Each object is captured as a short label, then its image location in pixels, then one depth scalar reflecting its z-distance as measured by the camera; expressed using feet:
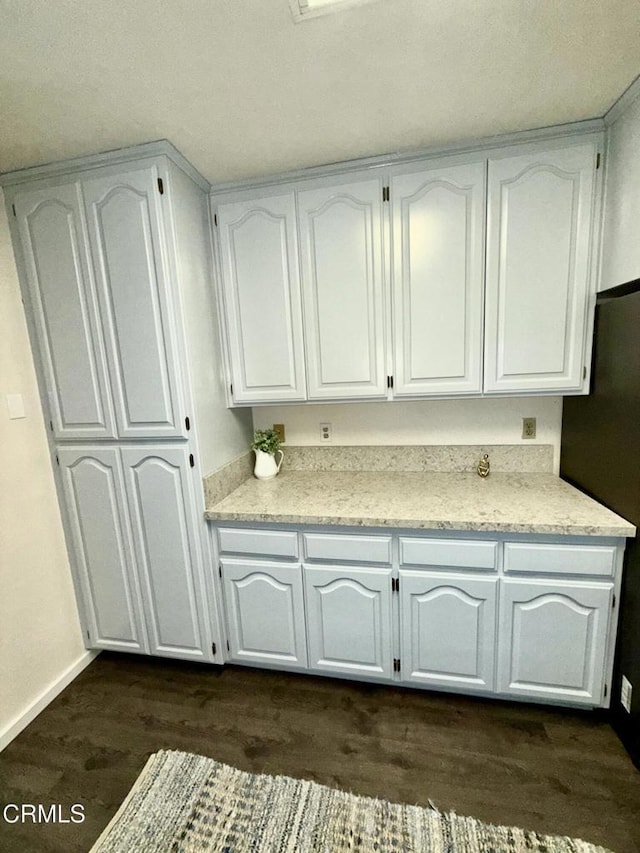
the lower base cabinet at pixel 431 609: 4.71
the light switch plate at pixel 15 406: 5.39
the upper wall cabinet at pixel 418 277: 5.06
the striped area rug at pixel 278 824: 3.74
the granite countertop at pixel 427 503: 4.65
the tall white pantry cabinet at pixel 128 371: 5.06
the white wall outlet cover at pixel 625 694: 4.47
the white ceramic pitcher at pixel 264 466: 6.82
